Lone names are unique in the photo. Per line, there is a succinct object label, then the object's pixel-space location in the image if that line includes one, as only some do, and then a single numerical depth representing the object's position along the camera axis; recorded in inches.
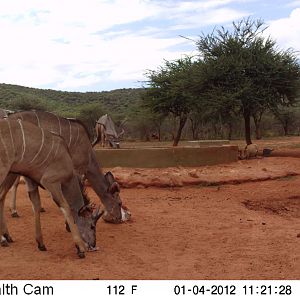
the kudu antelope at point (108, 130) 884.6
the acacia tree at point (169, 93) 1073.5
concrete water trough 568.1
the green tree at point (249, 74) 832.9
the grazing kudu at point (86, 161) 323.3
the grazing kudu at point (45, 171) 244.4
